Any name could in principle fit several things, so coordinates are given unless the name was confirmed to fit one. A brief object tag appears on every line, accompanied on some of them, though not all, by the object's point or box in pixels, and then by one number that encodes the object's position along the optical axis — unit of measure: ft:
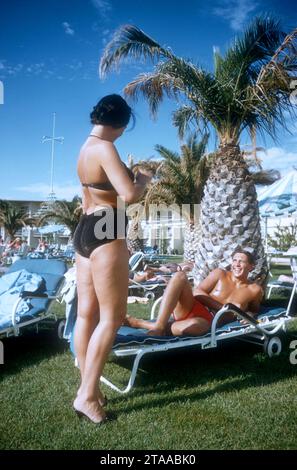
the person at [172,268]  30.90
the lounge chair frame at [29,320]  12.82
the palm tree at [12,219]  91.71
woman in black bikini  7.89
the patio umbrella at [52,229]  85.90
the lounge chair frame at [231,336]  10.07
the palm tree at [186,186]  44.88
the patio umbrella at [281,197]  35.29
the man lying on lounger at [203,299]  11.54
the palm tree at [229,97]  21.06
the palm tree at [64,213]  72.95
